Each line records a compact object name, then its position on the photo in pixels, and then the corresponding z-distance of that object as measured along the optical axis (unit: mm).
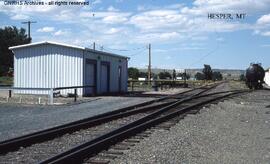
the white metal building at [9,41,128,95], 31641
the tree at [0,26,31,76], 87125
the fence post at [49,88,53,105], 23577
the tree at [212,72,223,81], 150750
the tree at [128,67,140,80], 114956
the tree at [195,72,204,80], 142850
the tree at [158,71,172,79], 125362
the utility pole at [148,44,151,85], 72825
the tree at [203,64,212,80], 112450
